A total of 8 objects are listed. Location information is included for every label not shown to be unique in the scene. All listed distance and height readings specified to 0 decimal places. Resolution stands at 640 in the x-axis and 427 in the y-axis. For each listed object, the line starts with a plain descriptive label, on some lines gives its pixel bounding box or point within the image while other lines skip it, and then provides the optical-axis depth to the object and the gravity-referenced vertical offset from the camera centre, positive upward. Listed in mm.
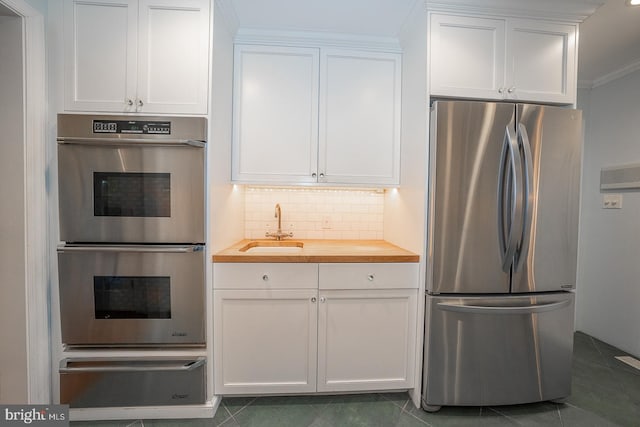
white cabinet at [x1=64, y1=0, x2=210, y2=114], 1507 +839
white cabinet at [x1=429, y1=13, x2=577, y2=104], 1624 +913
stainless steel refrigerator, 1569 -249
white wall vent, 2281 +288
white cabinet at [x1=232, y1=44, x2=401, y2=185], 1931 +645
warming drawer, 1531 -1027
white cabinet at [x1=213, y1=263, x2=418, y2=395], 1646 -760
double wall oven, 1488 -155
